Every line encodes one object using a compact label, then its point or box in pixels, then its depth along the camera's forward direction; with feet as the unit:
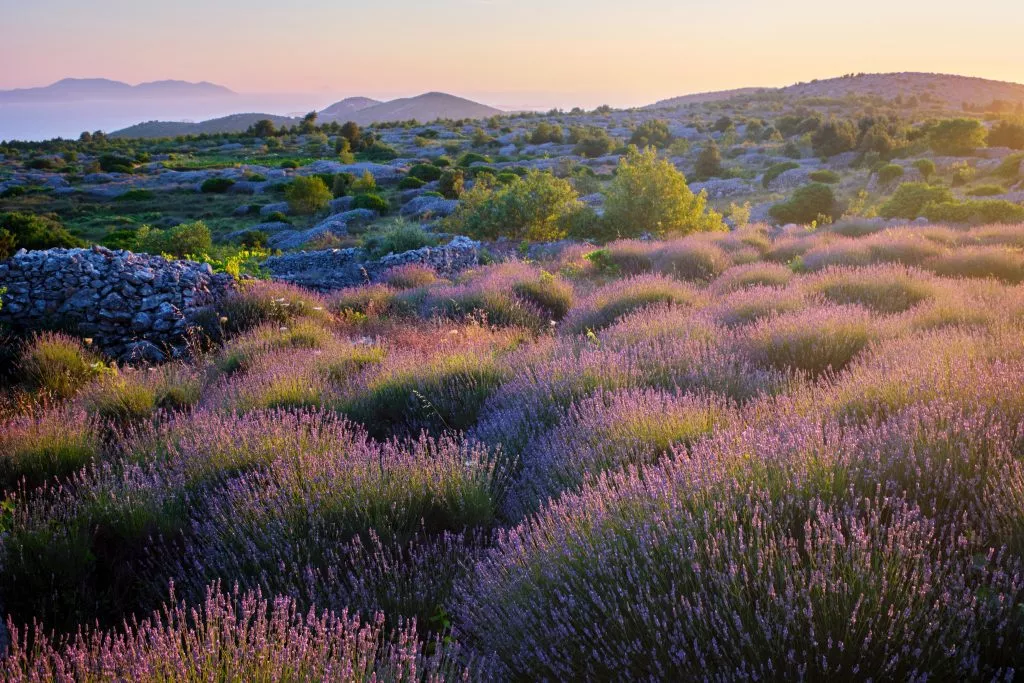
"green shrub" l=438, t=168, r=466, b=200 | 100.73
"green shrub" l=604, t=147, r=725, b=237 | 50.37
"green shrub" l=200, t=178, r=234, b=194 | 119.24
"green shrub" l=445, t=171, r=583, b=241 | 53.31
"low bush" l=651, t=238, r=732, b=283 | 32.63
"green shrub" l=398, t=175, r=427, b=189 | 111.65
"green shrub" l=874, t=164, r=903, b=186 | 80.43
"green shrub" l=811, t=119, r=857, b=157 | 108.06
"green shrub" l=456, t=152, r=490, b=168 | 133.28
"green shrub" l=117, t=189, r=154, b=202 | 114.01
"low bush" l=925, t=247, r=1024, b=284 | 25.21
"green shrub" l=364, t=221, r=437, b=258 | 54.54
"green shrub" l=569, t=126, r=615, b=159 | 141.38
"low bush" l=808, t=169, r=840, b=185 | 88.17
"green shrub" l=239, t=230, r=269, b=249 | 81.21
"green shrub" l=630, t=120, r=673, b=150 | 151.43
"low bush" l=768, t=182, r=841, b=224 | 68.74
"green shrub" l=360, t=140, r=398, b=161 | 154.81
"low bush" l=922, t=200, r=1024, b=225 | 43.82
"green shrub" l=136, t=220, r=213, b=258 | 66.18
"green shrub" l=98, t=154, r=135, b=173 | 140.87
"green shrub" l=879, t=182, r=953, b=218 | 53.21
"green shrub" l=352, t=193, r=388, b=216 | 94.48
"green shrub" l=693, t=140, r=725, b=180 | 108.17
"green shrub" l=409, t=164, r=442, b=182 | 119.14
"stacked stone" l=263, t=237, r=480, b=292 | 43.00
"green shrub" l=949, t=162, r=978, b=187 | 73.92
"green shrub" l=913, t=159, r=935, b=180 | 77.20
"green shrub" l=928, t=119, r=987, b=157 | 90.79
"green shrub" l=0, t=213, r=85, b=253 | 57.00
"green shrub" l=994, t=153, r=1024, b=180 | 72.33
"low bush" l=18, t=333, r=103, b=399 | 22.13
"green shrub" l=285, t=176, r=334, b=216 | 97.35
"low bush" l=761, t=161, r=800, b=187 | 96.03
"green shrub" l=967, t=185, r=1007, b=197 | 63.48
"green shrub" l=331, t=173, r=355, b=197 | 109.50
